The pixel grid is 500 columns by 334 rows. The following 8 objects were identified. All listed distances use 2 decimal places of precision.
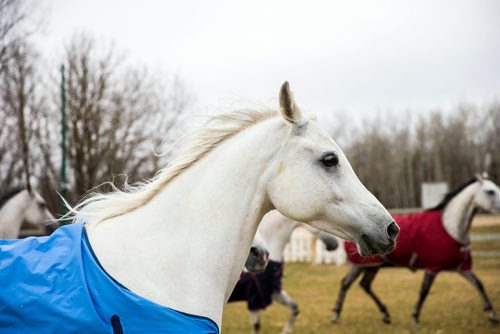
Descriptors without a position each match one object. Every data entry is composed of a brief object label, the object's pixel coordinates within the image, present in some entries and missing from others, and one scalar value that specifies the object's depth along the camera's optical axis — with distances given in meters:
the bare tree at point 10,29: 8.08
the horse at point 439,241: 9.27
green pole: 11.95
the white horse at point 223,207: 2.44
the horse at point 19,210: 7.92
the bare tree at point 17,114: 15.61
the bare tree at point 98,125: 17.75
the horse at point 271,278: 7.28
